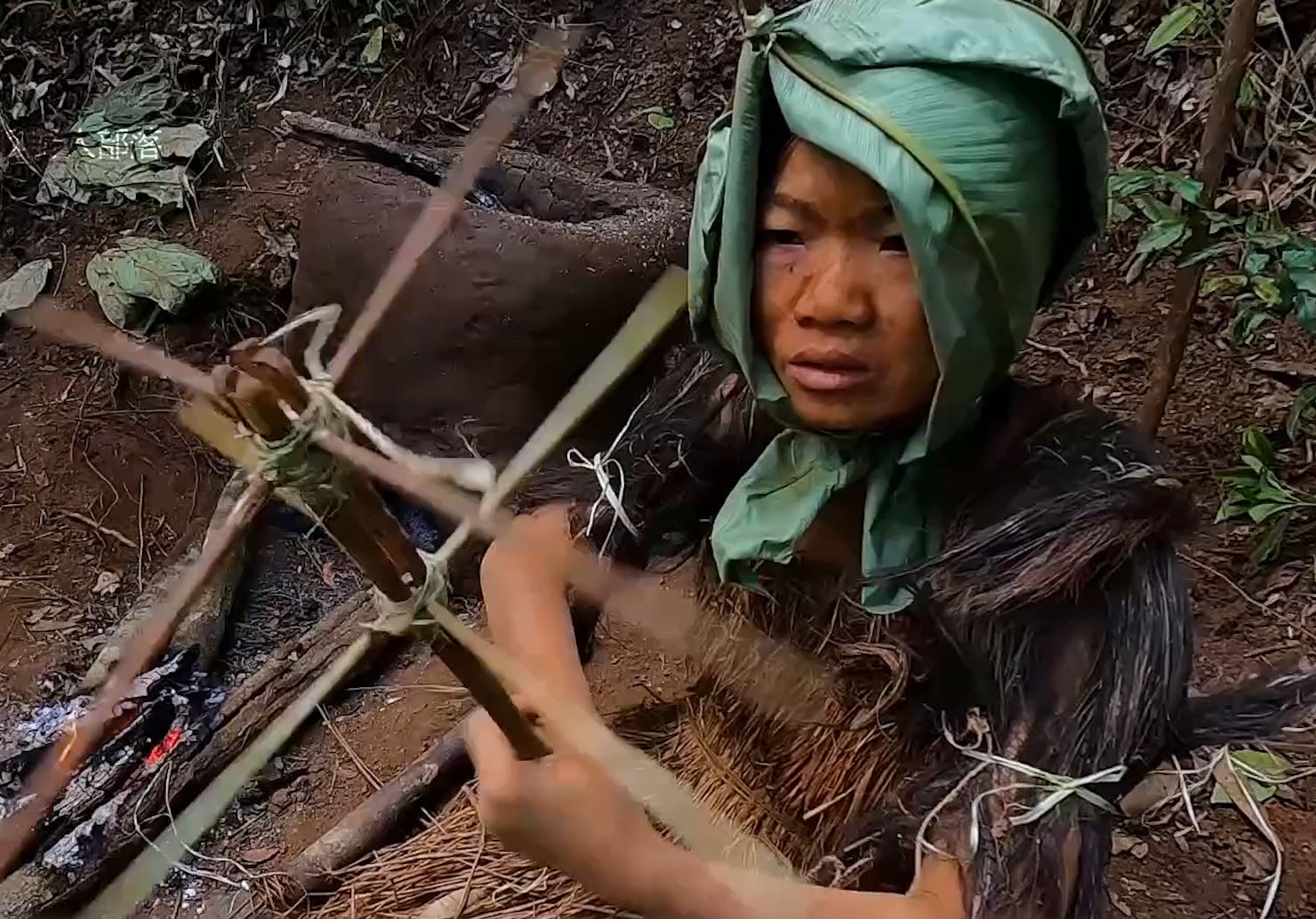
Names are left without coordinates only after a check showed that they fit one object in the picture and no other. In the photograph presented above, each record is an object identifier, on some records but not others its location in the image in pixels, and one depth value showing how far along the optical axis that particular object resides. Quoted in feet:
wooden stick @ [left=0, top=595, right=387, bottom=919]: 5.45
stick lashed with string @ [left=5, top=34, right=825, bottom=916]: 2.02
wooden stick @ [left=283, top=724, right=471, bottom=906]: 4.60
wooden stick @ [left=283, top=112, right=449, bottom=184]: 7.46
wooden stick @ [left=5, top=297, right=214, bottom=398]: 1.89
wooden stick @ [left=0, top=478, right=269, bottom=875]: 2.00
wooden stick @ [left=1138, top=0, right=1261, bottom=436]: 4.58
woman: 2.88
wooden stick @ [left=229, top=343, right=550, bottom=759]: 2.01
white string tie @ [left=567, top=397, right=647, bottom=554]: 3.90
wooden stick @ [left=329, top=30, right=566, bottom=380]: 2.20
